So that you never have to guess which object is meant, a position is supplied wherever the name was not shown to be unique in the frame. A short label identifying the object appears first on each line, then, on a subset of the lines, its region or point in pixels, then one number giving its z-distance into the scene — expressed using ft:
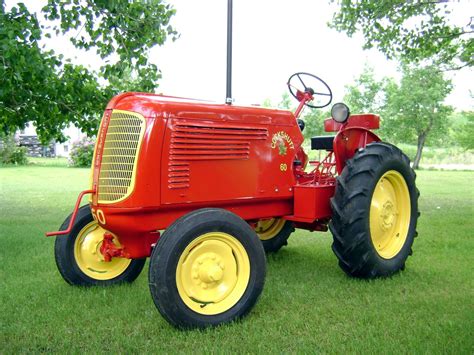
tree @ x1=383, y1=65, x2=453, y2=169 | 108.58
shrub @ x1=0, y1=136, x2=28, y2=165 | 91.25
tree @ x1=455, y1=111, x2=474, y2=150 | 98.68
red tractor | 10.96
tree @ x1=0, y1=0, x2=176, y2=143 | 19.45
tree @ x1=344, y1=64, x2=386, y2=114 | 114.01
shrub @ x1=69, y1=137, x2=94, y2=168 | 93.20
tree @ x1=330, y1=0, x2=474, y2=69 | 32.68
